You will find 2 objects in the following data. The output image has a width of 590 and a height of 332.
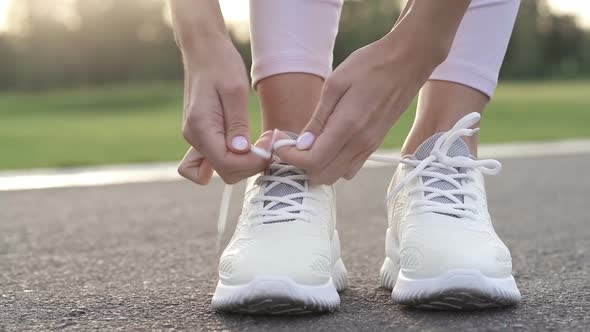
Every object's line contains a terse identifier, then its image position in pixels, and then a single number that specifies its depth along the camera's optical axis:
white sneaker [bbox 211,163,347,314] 1.02
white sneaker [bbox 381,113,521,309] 1.03
